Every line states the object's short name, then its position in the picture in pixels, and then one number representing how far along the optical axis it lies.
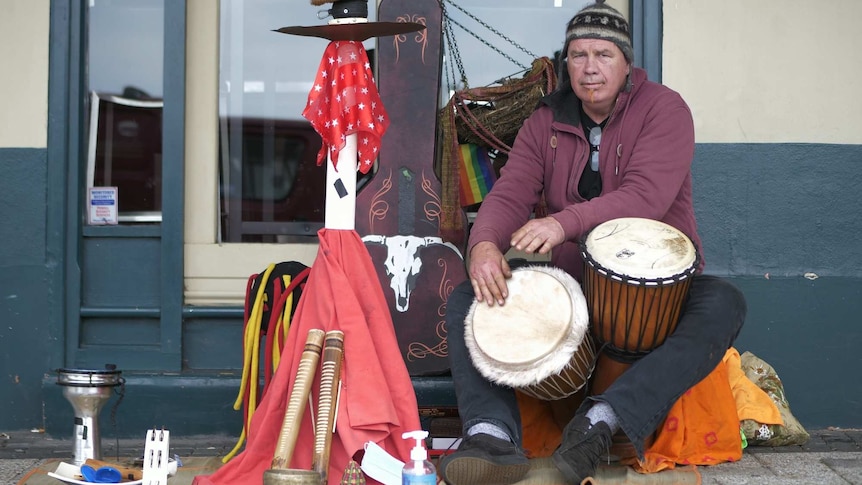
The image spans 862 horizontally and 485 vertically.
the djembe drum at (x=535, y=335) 5.53
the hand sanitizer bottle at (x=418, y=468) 4.93
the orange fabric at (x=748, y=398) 7.16
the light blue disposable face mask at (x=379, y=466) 5.52
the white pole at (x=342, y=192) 6.23
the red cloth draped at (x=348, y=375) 5.77
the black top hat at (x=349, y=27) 6.11
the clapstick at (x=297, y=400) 5.23
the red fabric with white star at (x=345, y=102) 6.22
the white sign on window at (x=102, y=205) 8.23
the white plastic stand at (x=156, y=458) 5.54
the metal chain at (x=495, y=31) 8.50
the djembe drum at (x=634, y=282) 5.57
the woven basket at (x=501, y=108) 7.91
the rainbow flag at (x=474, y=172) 8.08
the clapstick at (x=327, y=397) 5.34
